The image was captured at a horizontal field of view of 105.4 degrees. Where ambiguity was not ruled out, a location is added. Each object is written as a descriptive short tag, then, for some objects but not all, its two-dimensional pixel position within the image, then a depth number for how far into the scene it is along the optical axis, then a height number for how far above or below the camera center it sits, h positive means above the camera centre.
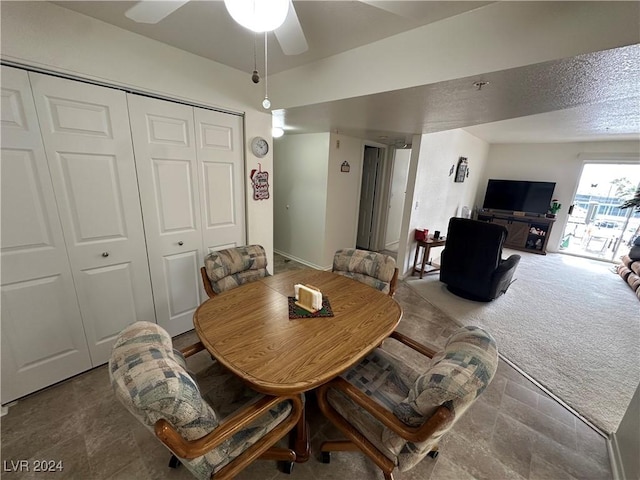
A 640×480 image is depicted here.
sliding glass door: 5.00 -0.38
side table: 3.75 -0.98
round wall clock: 2.49 +0.32
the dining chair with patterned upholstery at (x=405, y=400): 0.85 -0.91
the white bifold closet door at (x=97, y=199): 1.54 -0.20
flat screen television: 5.58 -0.08
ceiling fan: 0.93 +0.70
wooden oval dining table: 1.05 -0.80
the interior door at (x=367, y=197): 4.76 -0.25
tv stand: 5.57 -0.84
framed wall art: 4.85 +0.38
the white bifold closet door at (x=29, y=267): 1.41 -0.63
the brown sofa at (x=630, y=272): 3.73 -1.20
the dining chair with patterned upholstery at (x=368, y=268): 2.03 -0.71
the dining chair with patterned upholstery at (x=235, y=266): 1.87 -0.71
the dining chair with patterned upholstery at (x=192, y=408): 0.78 -0.87
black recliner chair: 2.99 -0.90
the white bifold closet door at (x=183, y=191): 1.93 -0.14
